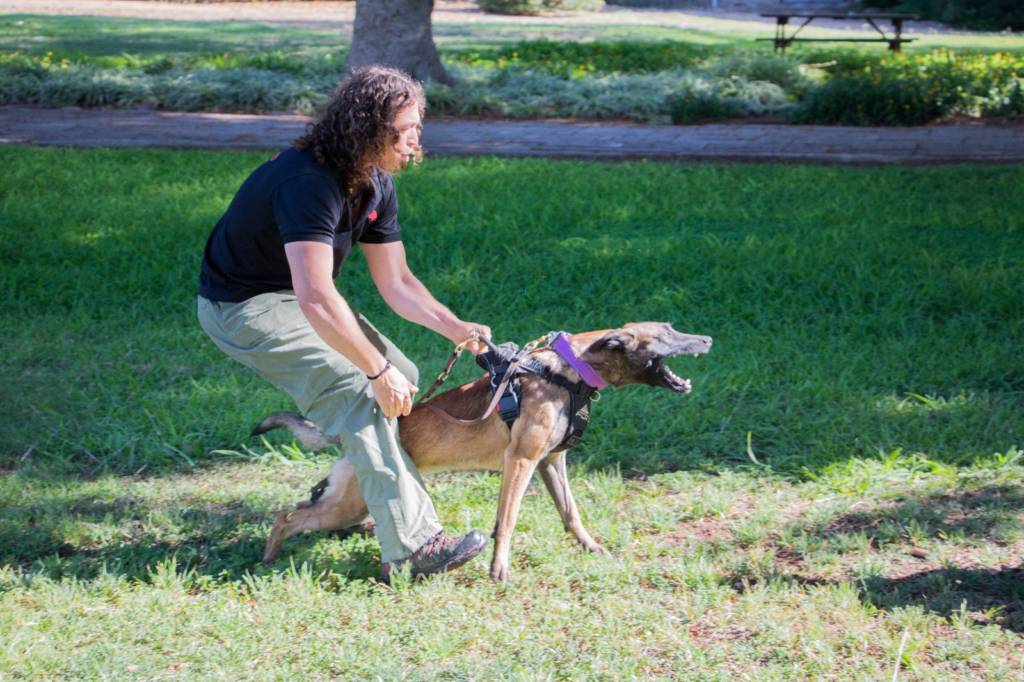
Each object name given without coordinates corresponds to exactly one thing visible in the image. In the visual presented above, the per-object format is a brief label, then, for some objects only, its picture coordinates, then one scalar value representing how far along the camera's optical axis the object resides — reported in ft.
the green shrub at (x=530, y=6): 102.06
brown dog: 13.16
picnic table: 62.59
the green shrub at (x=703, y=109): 44.86
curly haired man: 11.97
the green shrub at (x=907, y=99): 43.21
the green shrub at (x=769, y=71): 50.24
